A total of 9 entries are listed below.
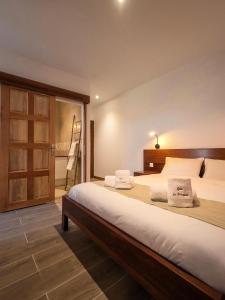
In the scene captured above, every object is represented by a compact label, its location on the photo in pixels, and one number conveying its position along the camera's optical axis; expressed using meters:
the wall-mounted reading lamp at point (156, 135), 3.59
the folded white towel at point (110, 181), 1.91
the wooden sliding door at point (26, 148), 2.62
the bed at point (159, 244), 0.75
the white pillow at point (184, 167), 2.59
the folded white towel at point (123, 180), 1.80
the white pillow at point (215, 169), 2.34
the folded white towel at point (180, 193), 1.23
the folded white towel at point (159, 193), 1.35
